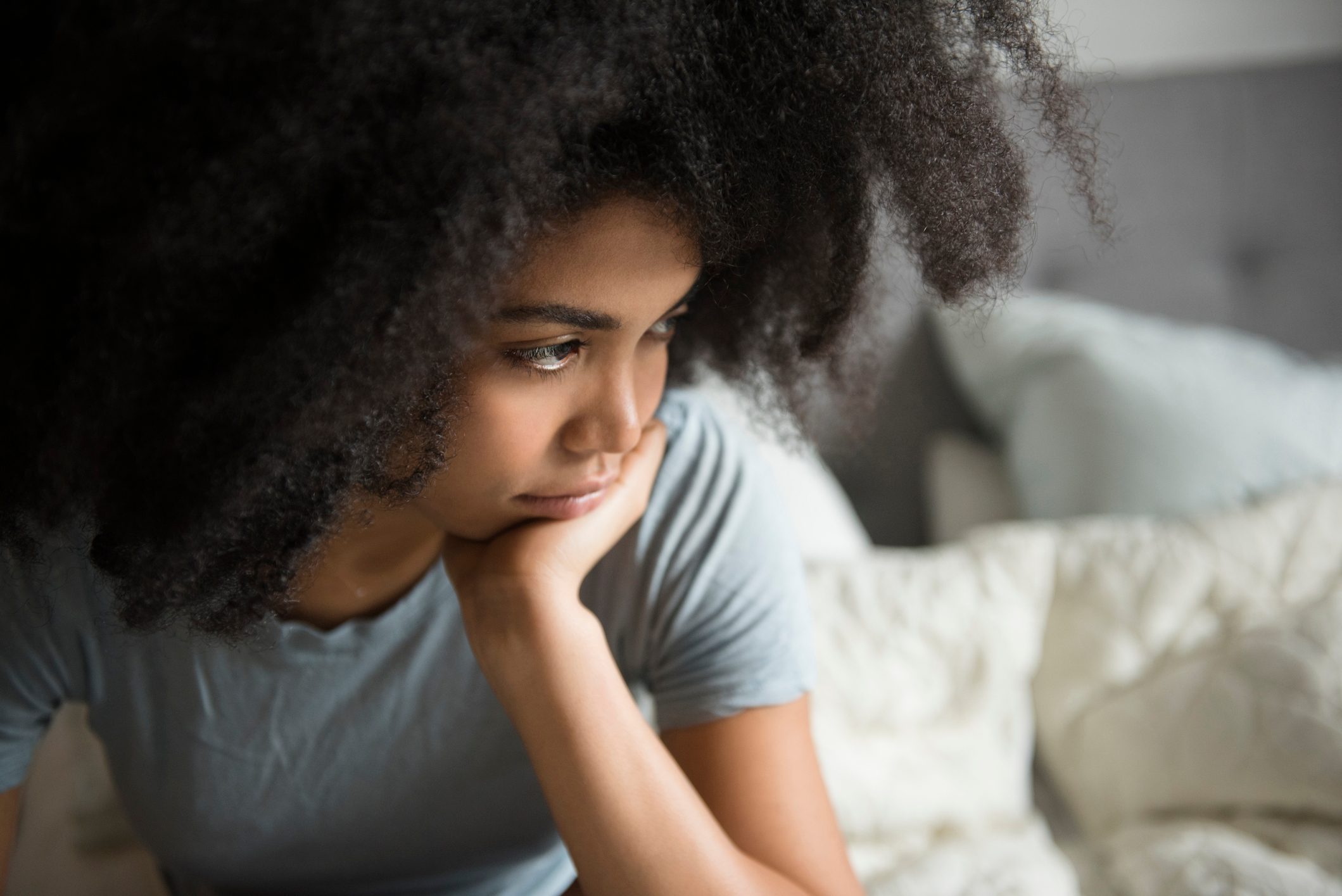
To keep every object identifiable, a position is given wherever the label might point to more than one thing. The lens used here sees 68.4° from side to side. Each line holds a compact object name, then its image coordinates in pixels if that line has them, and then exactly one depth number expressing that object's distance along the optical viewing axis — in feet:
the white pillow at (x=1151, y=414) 4.18
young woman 1.43
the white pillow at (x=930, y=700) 3.41
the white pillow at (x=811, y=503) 4.03
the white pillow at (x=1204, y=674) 3.15
